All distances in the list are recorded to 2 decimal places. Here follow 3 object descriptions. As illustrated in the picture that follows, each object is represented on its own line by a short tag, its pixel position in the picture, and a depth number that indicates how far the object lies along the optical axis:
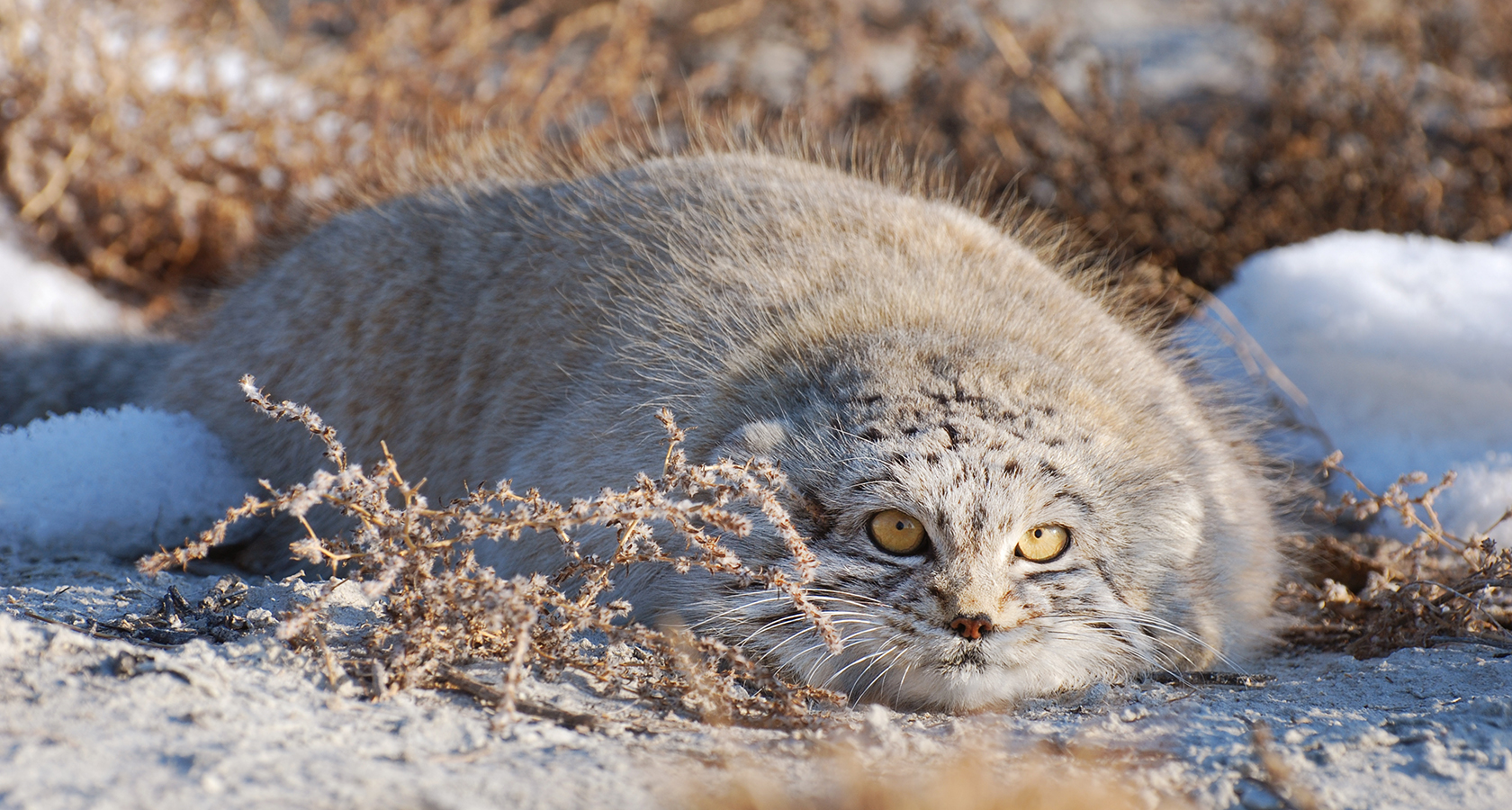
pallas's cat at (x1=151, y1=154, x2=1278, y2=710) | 5.32
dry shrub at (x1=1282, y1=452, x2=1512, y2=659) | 6.16
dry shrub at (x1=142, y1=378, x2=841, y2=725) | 4.64
